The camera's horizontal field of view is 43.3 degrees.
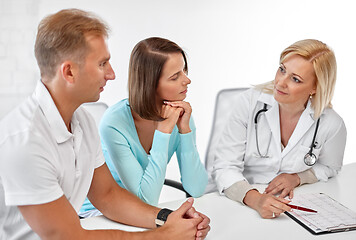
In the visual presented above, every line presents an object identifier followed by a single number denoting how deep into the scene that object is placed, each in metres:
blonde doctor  1.94
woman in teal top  1.78
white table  1.52
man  1.21
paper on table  1.58
